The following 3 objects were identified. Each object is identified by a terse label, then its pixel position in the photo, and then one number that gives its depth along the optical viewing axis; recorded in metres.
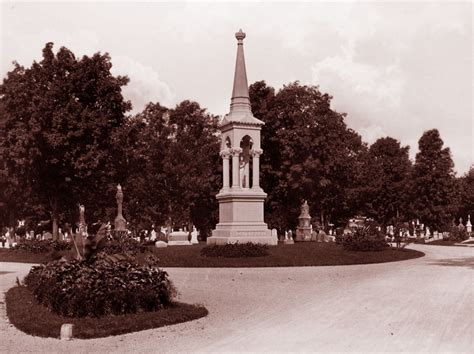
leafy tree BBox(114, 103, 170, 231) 53.22
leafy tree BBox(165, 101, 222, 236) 50.62
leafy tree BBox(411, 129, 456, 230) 61.59
